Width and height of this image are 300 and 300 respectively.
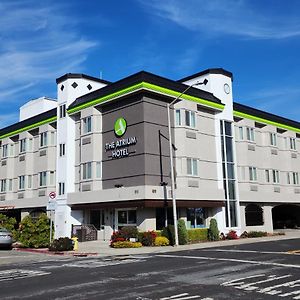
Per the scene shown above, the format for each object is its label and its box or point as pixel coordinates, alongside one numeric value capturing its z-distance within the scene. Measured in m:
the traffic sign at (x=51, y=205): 19.37
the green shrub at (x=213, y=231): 25.20
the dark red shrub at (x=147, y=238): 21.66
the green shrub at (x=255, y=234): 28.03
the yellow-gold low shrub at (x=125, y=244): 21.00
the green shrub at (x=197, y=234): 24.03
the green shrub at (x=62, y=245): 19.40
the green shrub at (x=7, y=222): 26.51
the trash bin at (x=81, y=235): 25.81
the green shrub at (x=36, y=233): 21.62
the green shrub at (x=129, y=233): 22.59
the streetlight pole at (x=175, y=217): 20.70
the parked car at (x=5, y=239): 21.36
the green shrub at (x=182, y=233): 22.48
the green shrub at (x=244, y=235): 27.67
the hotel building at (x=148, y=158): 24.43
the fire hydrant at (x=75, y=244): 20.15
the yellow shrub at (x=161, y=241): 21.55
